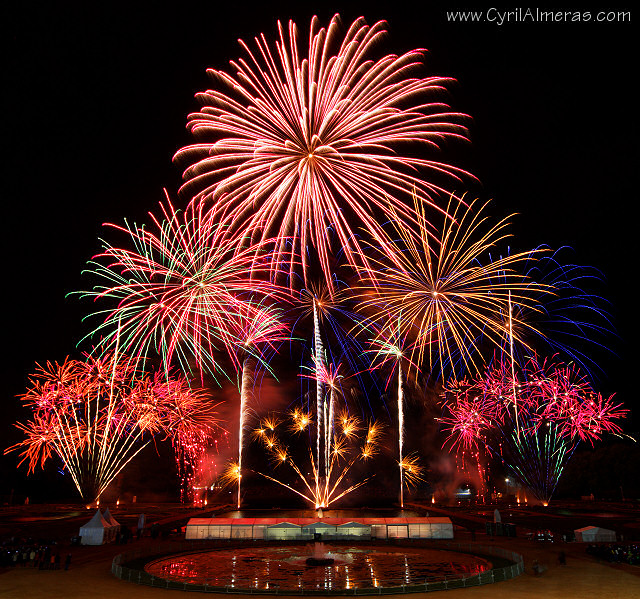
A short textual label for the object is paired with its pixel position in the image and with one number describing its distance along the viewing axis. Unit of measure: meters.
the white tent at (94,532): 46.75
